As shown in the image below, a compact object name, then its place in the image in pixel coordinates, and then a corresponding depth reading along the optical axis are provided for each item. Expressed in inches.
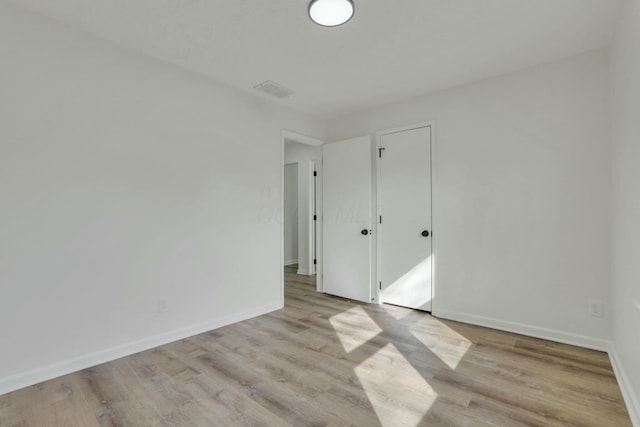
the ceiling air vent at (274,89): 128.8
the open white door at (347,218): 159.8
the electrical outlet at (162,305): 108.2
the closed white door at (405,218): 141.2
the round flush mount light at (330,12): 78.2
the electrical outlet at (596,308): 101.5
